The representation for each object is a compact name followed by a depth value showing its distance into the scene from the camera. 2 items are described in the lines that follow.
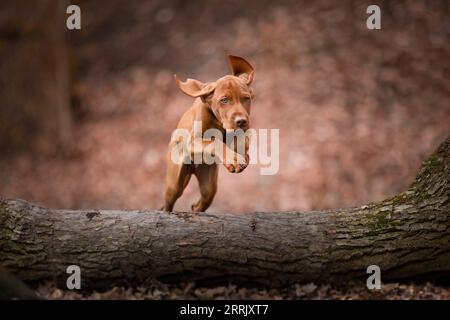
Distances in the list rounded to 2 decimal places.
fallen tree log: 5.08
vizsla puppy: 4.62
